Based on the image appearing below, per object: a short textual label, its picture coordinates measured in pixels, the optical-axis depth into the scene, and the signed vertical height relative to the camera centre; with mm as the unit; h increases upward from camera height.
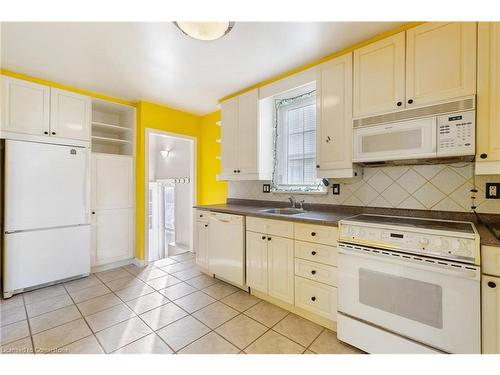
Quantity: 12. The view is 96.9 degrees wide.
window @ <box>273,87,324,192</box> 2646 +534
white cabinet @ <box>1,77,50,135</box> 2381 +881
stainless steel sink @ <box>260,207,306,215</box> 2564 -291
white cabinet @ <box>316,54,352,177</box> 2008 +667
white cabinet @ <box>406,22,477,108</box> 1474 +879
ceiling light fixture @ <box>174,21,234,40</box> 1446 +1047
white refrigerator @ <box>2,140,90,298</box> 2367 -343
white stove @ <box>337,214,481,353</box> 1244 -631
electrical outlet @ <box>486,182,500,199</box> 1597 -26
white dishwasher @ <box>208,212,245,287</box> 2463 -727
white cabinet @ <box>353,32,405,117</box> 1729 +903
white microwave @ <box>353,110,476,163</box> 1478 +356
